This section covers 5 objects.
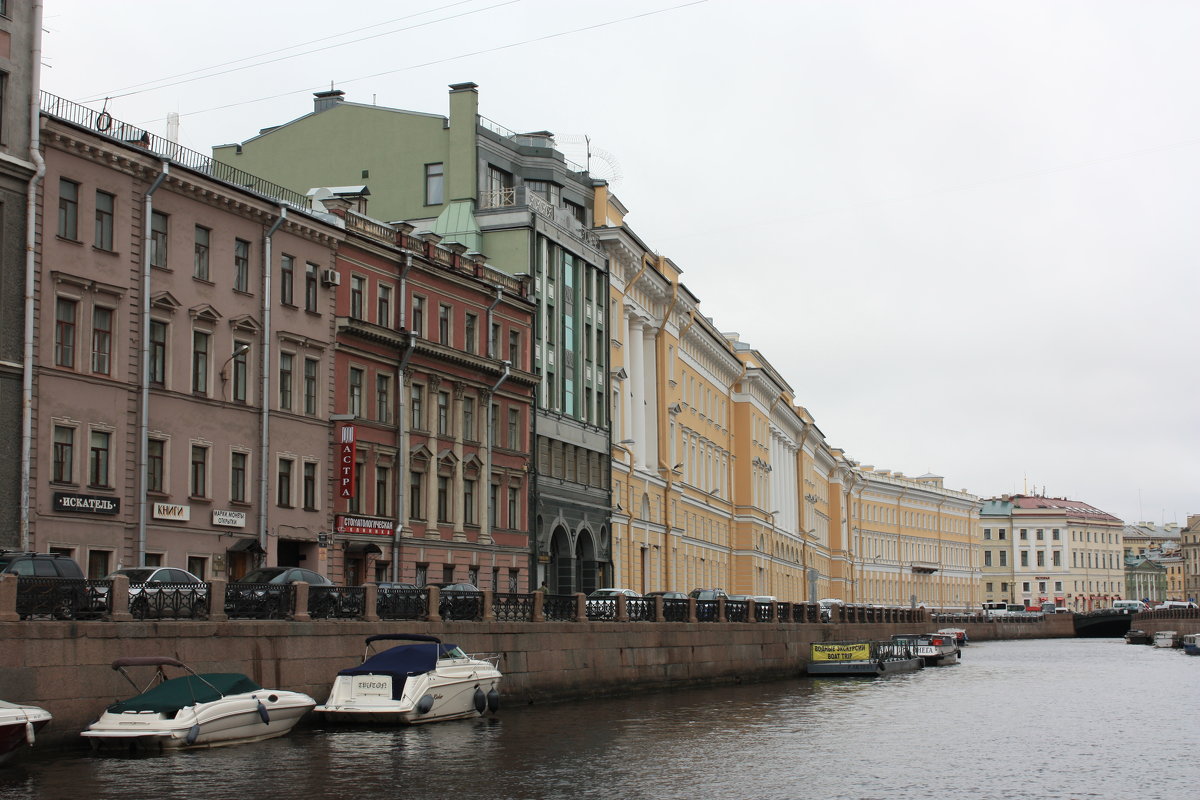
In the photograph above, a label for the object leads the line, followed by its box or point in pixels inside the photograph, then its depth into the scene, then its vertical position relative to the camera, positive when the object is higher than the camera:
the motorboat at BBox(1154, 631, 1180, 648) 100.81 -4.53
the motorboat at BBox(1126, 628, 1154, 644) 108.00 -4.76
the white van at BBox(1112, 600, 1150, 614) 135.00 -3.40
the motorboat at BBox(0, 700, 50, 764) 20.44 -1.96
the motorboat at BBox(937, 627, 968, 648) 94.57 -4.02
